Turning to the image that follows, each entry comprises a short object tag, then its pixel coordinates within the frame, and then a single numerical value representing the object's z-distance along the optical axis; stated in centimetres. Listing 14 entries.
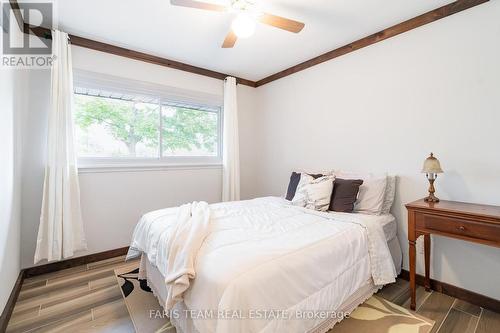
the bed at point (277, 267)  111
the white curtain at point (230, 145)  356
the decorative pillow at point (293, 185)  281
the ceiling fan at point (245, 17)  168
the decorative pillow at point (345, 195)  228
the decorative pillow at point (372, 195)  224
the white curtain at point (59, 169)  228
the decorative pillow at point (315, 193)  232
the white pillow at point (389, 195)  232
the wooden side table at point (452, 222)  153
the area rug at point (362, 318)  160
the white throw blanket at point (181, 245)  124
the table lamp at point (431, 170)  187
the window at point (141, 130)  272
